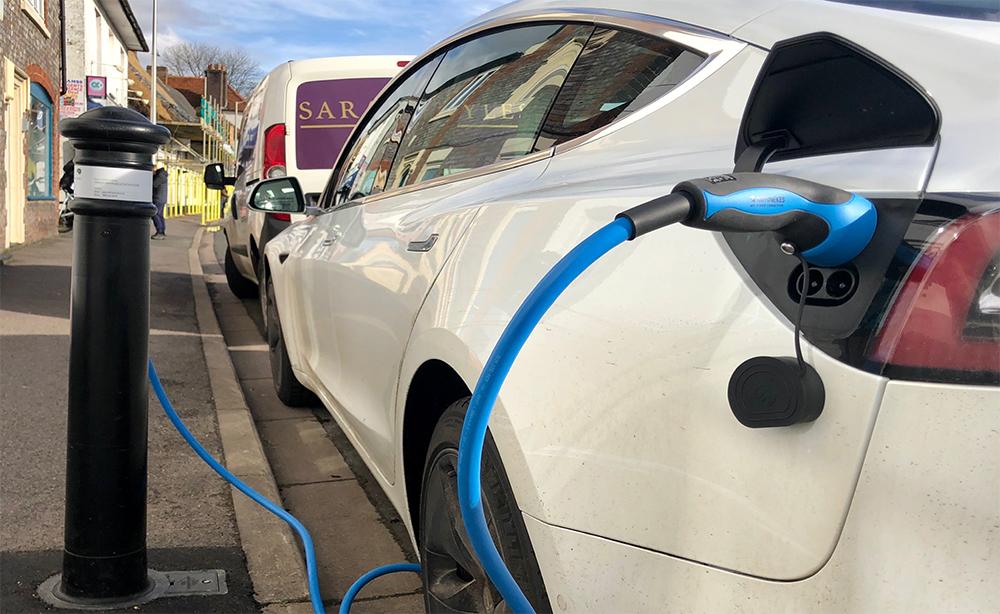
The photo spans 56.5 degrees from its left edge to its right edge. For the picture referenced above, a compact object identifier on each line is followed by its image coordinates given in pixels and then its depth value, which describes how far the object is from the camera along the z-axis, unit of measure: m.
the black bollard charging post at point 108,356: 2.46
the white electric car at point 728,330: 1.10
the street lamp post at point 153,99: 30.44
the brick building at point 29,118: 13.41
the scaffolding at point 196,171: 36.47
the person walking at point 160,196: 15.33
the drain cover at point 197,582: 2.76
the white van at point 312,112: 7.72
